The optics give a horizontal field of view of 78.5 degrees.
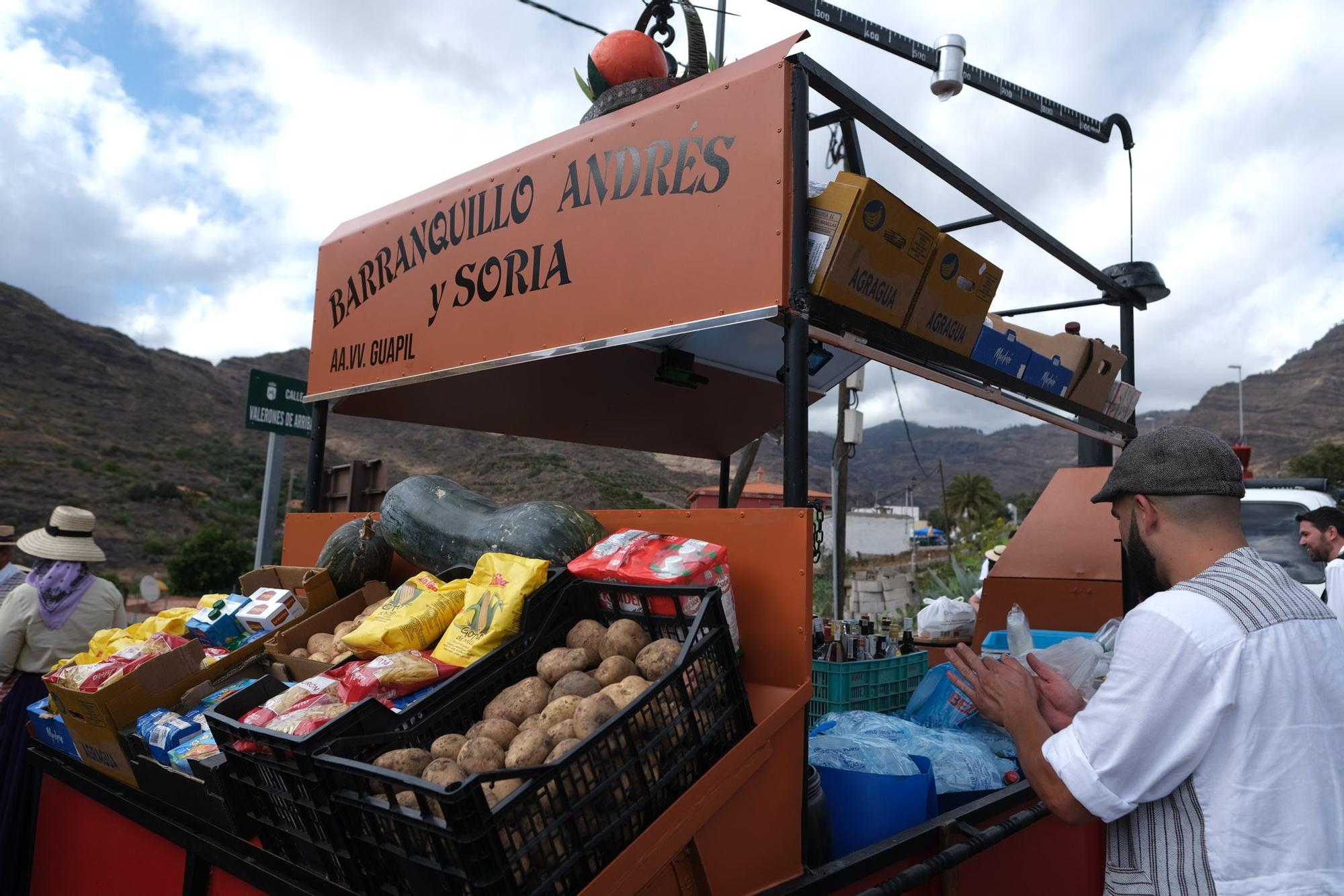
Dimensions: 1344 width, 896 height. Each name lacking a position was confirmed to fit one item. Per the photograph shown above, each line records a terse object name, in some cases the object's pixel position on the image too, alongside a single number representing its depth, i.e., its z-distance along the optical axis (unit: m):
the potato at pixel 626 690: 2.05
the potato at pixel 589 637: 2.41
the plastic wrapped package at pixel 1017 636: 3.71
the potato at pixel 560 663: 2.29
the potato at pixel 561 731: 1.95
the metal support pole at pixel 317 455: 4.85
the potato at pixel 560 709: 2.05
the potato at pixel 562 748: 1.83
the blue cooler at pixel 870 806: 2.51
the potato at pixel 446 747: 2.01
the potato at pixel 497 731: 2.05
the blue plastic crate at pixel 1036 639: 4.35
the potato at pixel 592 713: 1.91
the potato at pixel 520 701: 2.18
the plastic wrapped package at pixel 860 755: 2.58
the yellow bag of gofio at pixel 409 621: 2.65
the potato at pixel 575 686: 2.15
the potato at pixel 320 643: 3.06
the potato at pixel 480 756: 1.90
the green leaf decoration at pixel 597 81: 3.51
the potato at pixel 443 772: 1.84
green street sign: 6.45
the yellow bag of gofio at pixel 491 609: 2.44
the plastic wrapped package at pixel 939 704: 3.39
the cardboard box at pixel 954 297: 3.04
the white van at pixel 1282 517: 8.16
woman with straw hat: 4.77
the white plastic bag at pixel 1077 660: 3.05
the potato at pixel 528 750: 1.87
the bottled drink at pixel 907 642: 4.02
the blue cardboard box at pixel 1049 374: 3.84
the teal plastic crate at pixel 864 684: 3.42
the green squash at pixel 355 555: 3.83
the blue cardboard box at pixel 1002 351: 3.50
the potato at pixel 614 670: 2.21
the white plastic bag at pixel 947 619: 5.02
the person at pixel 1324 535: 5.92
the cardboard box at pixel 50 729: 3.28
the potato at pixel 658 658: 2.18
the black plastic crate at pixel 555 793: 1.56
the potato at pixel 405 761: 1.89
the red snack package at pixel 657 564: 2.33
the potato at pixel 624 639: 2.34
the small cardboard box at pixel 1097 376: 4.18
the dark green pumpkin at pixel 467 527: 3.03
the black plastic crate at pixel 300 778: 1.87
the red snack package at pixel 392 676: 2.33
